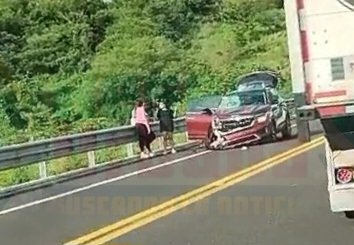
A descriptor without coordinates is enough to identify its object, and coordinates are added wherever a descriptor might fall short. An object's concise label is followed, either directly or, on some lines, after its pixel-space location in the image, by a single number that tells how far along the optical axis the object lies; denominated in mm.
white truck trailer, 8992
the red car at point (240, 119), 26203
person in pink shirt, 24516
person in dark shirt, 25750
